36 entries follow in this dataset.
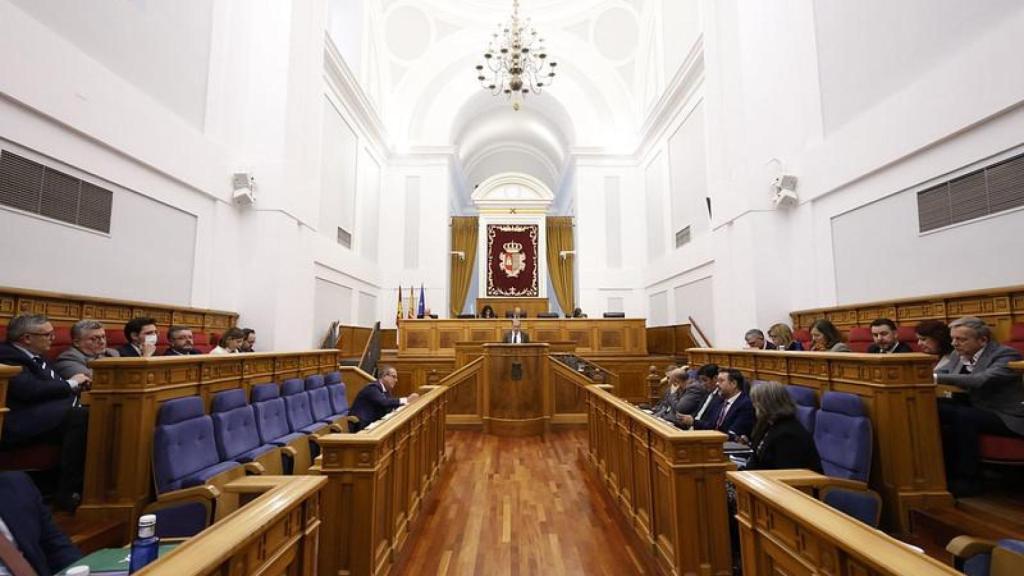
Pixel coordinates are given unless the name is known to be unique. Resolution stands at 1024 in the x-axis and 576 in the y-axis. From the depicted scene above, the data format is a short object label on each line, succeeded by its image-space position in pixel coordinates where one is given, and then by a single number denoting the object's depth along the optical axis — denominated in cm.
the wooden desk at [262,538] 104
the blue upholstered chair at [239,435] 276
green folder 139
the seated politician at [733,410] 310
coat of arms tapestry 1269
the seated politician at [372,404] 383
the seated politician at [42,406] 229
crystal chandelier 810
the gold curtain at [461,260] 1332
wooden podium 594
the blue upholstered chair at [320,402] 428
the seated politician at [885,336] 323
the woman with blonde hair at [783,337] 443
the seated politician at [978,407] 238
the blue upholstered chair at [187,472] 214
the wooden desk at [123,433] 229
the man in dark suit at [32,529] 133
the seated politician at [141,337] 318
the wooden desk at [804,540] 101
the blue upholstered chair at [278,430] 320
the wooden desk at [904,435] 232
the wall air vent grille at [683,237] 879
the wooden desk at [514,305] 1124
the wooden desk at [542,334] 866
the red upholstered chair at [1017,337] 319
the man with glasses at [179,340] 354
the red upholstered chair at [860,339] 442
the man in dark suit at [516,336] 715
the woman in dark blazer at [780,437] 228
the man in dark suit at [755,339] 486
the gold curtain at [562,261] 1370
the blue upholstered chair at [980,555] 117
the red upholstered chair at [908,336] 391
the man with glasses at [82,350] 274
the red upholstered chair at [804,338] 519
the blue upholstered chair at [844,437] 233
